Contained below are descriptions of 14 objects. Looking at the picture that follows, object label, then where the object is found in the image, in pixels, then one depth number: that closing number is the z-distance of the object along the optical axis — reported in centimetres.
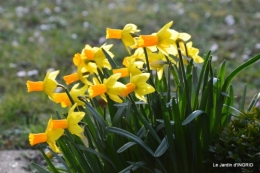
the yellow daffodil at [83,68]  161
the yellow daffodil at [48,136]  155
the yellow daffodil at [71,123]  154
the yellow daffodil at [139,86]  154
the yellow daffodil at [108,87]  154
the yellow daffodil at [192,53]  167
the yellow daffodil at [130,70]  158
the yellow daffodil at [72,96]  158
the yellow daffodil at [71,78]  161
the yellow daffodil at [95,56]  160
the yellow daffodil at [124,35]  161
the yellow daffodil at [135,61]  159
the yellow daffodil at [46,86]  157
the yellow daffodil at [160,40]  157
